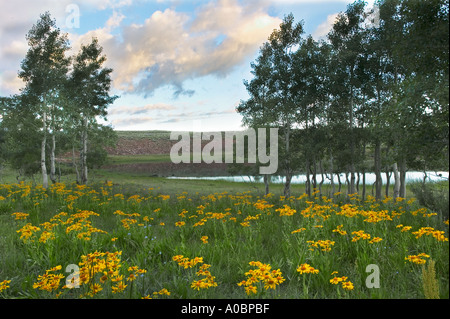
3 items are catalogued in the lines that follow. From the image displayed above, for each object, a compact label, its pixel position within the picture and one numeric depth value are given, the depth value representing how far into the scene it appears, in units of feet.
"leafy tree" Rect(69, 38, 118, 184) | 90.74
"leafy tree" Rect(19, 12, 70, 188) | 79.25
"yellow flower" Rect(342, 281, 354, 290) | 11.37
